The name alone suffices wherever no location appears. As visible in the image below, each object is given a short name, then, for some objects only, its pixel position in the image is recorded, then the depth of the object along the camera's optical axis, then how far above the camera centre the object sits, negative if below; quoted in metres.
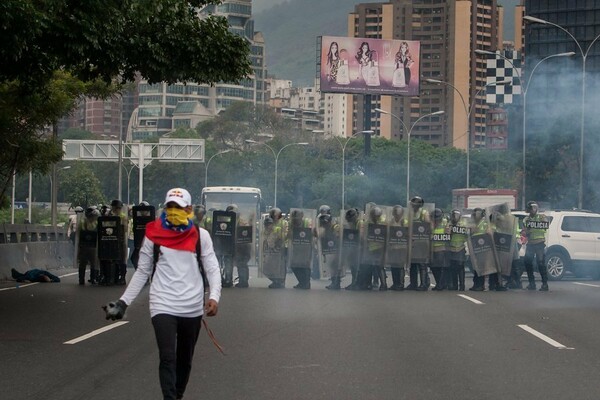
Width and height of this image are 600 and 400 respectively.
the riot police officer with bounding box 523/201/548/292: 26.16 -0.95
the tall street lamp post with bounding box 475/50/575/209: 46.31 +3.56
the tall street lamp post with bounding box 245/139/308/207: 99.88 +2.40
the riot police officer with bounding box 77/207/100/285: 27.02 -1.46
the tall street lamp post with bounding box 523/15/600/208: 40.53 +1.72
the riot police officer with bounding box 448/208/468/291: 26.48 -1.32
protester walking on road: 9.26 -0.77
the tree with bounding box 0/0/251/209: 17.78 +2.15
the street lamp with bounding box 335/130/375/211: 114.30 +4.15
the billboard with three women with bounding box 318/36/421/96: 65.88 +6.23
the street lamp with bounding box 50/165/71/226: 47.01 -0.97
